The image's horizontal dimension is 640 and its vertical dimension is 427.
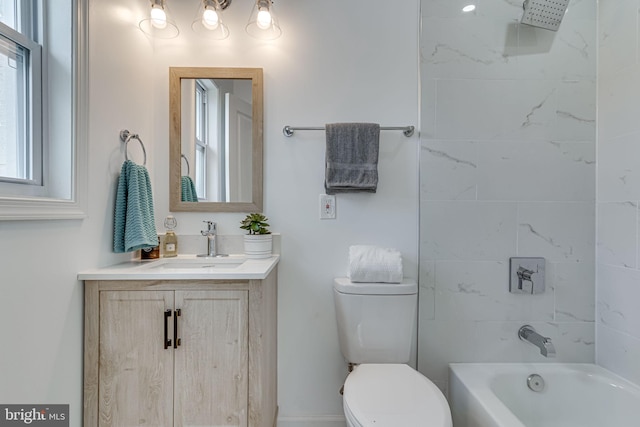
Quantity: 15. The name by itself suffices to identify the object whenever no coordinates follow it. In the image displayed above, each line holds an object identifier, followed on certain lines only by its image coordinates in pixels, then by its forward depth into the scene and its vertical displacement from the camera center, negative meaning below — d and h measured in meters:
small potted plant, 1.45 -0.14
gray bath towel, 1.46 +0.26
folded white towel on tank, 1.36 -0.27
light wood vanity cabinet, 1.12 -0.55
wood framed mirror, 1.54 +0.37
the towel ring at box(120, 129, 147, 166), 1.31 +0.33
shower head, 1.38 +0.95
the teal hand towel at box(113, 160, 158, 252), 1.26 -0.02
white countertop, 1.09 -0.25
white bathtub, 1.26 -0.85
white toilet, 1.23 -0.55
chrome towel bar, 1.50 +0.42
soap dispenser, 1.50 -0.15
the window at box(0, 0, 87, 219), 0.92 +0.36
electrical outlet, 1.54 +0.02
